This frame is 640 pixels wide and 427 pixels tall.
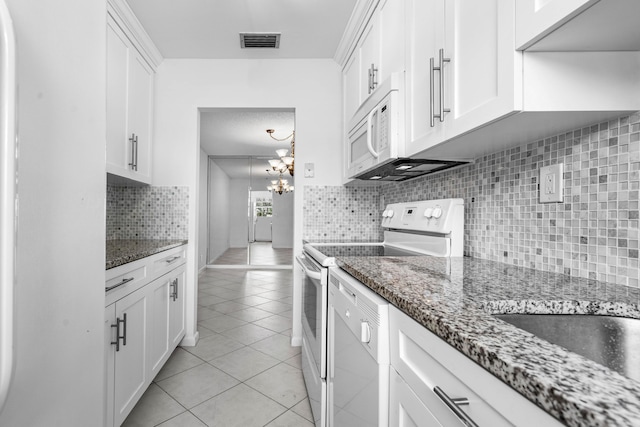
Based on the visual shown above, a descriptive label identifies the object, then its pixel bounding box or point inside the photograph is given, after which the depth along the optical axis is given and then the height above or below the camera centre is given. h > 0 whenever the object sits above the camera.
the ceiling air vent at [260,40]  2.39 +1.27
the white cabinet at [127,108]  2.01 +0.70
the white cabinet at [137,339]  1.44 -0.68
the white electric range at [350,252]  1.46 -0.20
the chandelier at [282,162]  5.69 +0.92
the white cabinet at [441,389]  0.43 -0.28
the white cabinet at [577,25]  0.65 +0.40
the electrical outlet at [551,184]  1.06 +0.10
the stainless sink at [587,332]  0.71 -0.25
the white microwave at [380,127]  1.48 +0.43
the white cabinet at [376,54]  1.56 +0.89
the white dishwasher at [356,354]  0.82 -0.42
